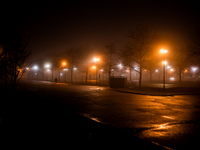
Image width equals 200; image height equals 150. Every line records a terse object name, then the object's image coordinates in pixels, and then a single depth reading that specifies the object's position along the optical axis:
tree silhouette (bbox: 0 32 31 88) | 18.95
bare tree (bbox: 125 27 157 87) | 25.03
